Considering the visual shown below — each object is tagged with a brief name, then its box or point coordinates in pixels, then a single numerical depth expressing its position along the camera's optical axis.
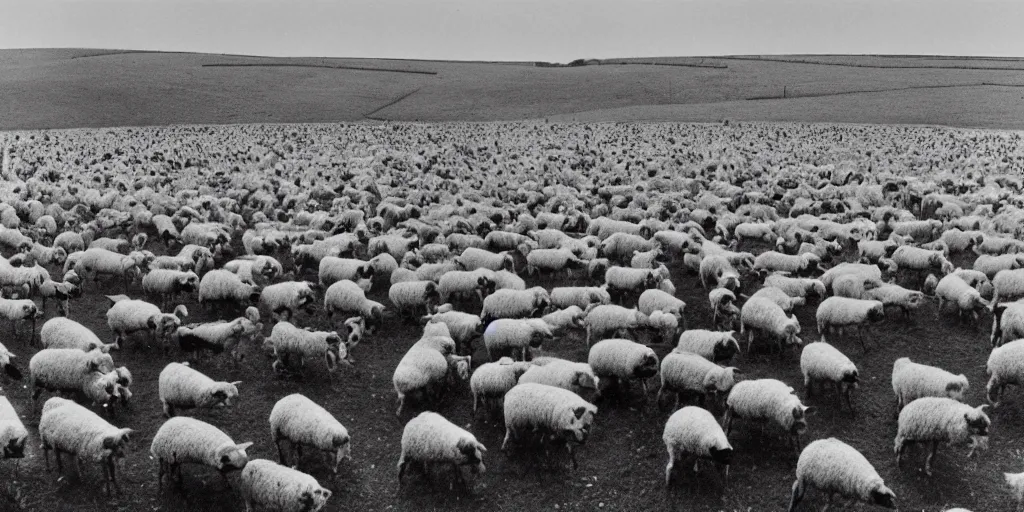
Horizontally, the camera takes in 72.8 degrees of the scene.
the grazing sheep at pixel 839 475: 7.80
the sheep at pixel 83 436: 8.49
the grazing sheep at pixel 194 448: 8.41
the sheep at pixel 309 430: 8.97
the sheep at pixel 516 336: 11.73
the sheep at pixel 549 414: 9.24
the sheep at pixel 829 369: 10.09
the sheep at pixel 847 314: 12.02
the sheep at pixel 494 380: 10.32
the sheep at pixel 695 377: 10.00
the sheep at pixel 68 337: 11.23
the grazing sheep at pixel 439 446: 8.69
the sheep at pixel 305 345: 11.52
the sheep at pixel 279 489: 7.87
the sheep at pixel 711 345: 11.14
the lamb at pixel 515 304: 13.20
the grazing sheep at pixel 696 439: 8.58
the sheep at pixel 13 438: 8.35
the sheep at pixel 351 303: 13.41
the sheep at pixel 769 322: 11.75
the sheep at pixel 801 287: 13.80
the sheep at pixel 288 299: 13.56
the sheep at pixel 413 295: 13.81
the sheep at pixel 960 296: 12.83
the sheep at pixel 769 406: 9.11
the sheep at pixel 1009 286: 13.30
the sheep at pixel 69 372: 10.12
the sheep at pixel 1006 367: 9.94
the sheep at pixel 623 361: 10.58
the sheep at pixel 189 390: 9.73
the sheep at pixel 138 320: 12.10
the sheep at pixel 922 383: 9.62
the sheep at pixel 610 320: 12.16
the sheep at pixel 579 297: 13.52
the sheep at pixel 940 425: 8.68
